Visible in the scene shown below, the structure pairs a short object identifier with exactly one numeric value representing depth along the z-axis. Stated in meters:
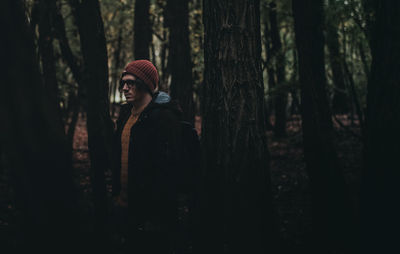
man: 3.14
